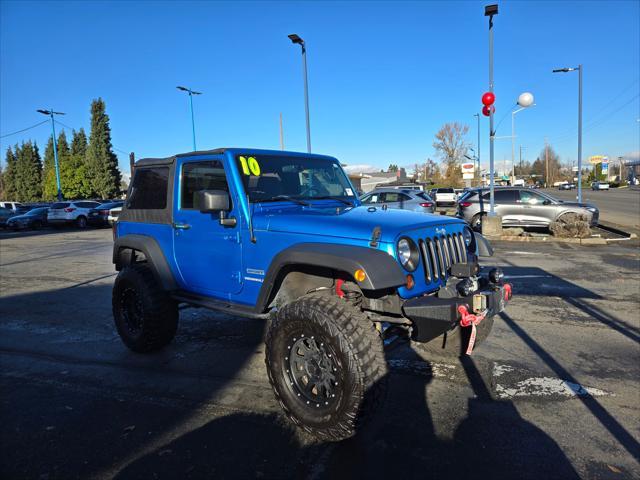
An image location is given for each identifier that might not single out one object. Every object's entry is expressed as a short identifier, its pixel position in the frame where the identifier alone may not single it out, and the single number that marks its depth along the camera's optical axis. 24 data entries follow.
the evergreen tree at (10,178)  73.62
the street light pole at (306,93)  17.88
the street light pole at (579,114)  18.48
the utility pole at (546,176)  98.44
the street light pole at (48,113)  38.84
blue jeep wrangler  2.99
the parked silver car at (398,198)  16.42
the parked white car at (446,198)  36.31
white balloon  16.28
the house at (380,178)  71.25
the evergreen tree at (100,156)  58.38
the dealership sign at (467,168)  29.95
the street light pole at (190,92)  27.85
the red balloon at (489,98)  13.45
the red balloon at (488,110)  13.71
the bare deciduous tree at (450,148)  72.75
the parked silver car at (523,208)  14.77
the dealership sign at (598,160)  109.62
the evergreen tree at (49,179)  65.88
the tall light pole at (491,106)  13.20
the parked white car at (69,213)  26.25
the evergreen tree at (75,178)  58.59
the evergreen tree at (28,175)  71.06
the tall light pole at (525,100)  16.29
